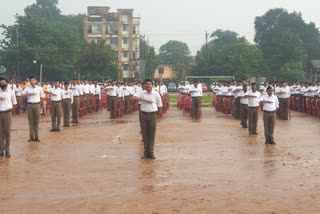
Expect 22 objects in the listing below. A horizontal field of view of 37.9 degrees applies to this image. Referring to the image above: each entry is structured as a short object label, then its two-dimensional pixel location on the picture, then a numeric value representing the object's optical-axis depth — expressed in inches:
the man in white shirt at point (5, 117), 462.6
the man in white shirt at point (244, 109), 706.8
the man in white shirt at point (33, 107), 560.4
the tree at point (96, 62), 2194.9
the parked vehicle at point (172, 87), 2790.4
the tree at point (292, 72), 2448.3
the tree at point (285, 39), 2728.8
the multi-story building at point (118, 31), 3275.1
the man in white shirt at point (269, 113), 543.5
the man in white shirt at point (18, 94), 1012.3
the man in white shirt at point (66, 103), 713.8
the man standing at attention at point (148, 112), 449.7
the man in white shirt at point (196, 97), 849.5
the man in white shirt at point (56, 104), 656.4
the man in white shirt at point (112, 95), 884.6
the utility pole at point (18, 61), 2362.2
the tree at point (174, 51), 5172.2
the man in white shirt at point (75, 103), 807.1
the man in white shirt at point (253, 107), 631.8
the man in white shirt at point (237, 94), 821.9
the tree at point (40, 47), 2358.5
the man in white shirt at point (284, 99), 872.3
